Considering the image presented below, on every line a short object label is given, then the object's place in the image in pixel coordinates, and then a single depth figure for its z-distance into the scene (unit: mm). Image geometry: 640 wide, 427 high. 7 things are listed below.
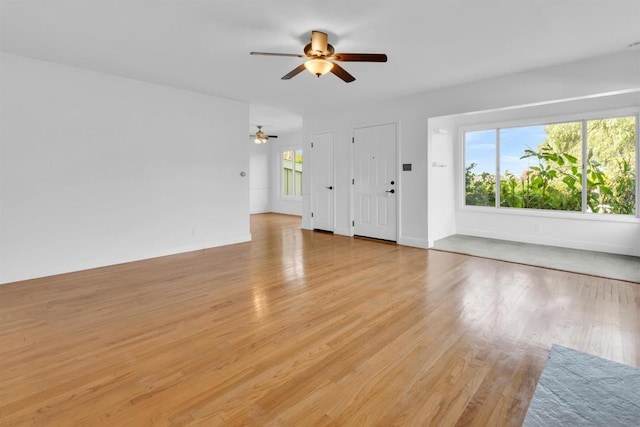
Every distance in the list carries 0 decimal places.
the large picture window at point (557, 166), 4953
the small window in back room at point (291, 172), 10578
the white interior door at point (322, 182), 7006
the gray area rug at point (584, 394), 1586
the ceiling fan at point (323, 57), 3113
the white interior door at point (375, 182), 5953
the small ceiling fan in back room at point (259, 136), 8903
